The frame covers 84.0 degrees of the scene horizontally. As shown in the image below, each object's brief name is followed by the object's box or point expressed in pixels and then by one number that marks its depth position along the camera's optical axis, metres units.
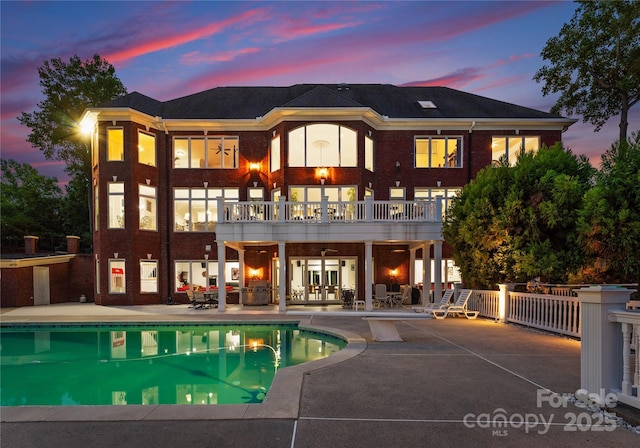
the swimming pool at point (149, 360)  6.48
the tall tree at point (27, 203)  28.83
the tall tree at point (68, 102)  25.50
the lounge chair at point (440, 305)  12.60
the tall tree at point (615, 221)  8.28
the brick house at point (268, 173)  17.11
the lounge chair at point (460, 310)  12.42
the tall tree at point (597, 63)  19.50
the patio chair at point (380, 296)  16.23
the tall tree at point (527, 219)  10.37
